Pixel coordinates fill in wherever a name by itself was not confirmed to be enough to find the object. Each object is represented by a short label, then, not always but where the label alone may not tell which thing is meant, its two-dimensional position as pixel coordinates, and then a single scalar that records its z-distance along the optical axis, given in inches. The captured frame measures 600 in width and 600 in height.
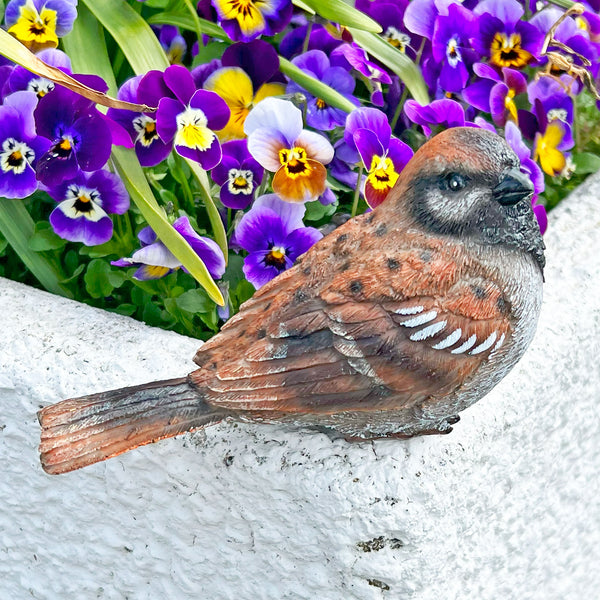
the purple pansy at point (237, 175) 34.9
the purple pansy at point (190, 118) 34.1
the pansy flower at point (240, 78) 35.6
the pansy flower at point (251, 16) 35.6
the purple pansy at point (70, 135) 34.0
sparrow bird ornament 31.2
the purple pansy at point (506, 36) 37.5
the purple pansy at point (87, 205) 34.6
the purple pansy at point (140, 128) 34.6
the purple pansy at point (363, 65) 36.1
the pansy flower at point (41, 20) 35.5
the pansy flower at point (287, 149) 34.0
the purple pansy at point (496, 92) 36.8
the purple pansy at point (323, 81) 36.2
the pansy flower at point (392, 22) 38.0
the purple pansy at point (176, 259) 33.8
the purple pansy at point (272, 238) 34.2
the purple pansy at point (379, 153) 34.5
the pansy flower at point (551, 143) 37.0
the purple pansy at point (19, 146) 34.4
